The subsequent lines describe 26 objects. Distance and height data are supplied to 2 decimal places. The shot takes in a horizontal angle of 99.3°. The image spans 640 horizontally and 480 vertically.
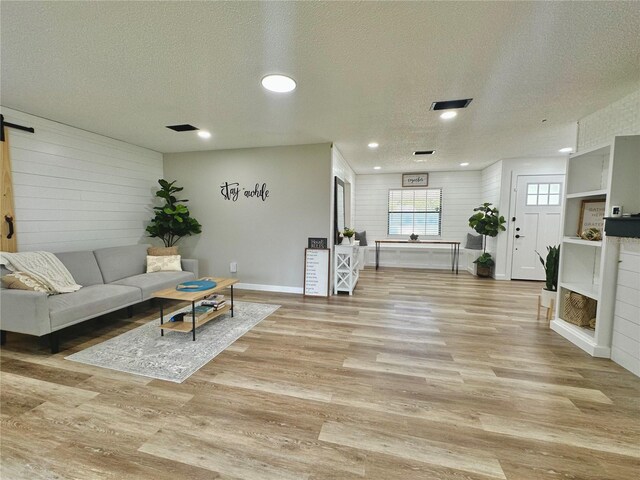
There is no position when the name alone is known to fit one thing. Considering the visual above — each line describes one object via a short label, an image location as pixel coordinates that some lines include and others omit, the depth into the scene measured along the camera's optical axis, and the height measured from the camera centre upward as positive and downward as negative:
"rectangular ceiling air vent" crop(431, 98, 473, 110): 2.72 +1.20
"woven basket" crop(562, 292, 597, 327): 2.89 -0.94
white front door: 5.35 +0.01
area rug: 2.25 -1.23
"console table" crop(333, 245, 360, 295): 4.55 -0.83
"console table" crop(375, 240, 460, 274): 6.70 -0.62
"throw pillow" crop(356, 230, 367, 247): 7.08 -0.47
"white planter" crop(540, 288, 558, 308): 3.40 -0.96
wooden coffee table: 2.70 -1.00
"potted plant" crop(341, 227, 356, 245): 4.90 -0.29
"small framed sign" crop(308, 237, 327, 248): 4.44 -0.37
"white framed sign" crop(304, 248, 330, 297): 4.44 -0.86
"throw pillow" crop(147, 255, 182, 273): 4.09 -0.69
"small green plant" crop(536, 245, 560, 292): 3.46 -0.59
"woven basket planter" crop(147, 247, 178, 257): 4.23 -0.52
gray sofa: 2.38 -0.82
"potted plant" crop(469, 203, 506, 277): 5.60 -0.09
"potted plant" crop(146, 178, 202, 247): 4.59 -0.01
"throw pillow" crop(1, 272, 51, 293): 2.57 -0.62
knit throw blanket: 2.71 -0.53
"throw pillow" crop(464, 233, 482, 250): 6.48 -0.50
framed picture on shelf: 2.88 +0.08
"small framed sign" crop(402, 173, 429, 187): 7.02 +1.06
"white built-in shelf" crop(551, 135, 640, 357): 2.42 -0.19
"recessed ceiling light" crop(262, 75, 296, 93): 2.30 +1.19
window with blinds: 7.05 +0.25
